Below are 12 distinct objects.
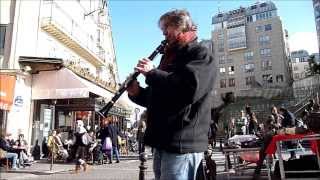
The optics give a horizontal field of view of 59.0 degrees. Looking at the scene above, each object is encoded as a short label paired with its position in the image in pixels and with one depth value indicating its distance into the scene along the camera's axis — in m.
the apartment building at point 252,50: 60.62
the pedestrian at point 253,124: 9.97
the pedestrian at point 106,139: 12.05
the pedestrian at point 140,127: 11.40
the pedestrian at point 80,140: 10.13
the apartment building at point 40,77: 13.57
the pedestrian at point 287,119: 8.51
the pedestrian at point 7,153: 10.46
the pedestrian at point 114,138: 12.32
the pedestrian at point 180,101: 1.93
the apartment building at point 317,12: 24.57
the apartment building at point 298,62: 74.35
